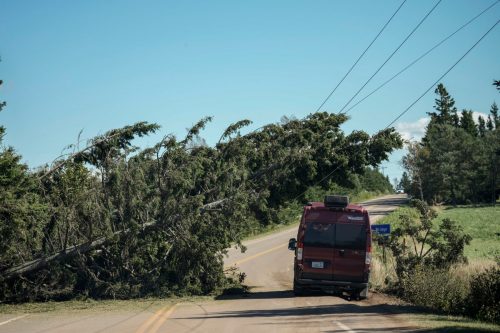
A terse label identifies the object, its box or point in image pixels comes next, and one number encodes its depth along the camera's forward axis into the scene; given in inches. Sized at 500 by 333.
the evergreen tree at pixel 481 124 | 6043.3
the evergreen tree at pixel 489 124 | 5944.9
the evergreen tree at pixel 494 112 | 6017.2
